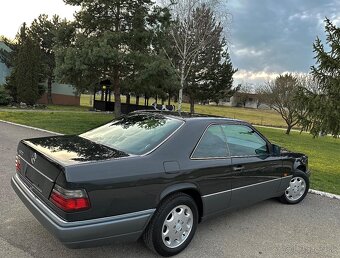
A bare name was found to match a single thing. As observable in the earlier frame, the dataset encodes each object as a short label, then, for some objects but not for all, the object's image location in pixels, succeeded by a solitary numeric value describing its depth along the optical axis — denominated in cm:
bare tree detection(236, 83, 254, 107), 6519
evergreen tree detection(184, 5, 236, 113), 2503
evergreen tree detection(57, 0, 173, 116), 1281
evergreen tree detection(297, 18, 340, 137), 855
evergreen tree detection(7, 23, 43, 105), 2467
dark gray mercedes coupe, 267
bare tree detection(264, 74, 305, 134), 2344
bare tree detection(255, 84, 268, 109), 2611
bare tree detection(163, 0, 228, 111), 1850
